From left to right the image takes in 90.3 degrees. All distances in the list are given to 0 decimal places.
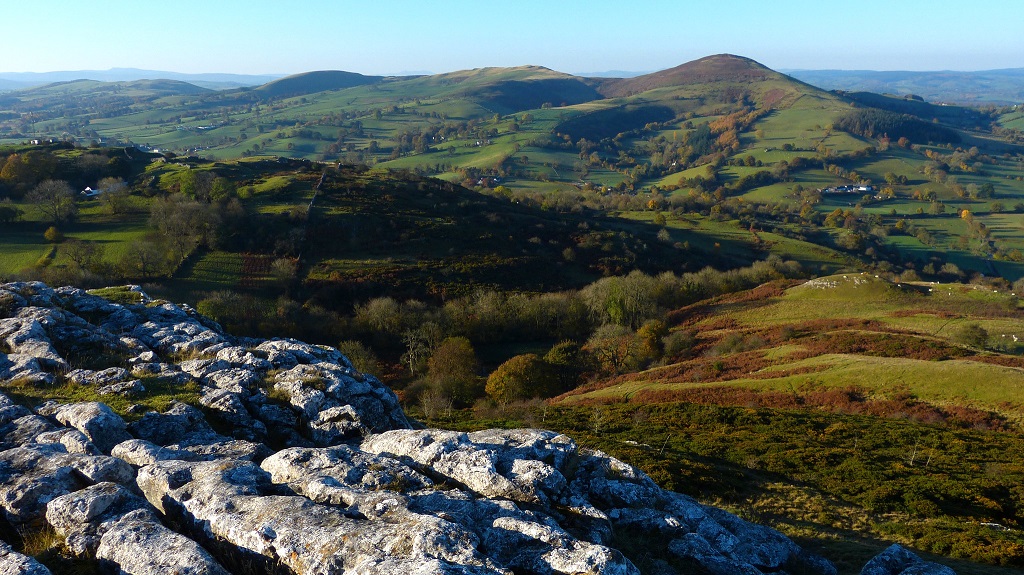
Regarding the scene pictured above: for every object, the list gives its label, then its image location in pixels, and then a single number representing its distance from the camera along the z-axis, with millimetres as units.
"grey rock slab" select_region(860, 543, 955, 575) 13555
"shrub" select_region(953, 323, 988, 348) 58500
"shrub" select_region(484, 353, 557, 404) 62562
